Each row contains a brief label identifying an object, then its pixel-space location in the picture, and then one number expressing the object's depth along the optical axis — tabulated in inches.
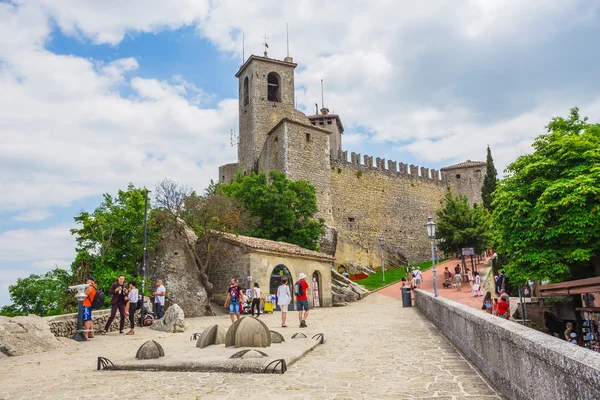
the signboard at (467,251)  966.3
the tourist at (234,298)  530.4
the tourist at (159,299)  637.9
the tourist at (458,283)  1000.9
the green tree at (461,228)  1187.3
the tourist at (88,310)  450.2
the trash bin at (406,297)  804.6
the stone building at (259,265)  797.2
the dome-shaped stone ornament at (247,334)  305.9
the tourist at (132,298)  541.1
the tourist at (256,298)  641.0
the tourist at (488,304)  608.7
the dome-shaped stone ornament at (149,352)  278.8
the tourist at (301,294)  475.8
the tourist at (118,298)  470.9
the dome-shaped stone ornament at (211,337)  329.7
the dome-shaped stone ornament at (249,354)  257.5
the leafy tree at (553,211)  597.9
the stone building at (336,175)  1457.9
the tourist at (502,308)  511.4
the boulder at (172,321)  514.9
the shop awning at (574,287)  306.8
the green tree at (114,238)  710.5
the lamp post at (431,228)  614.2
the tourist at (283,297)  495.2
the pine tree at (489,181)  1553.9
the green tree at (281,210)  1170.6
